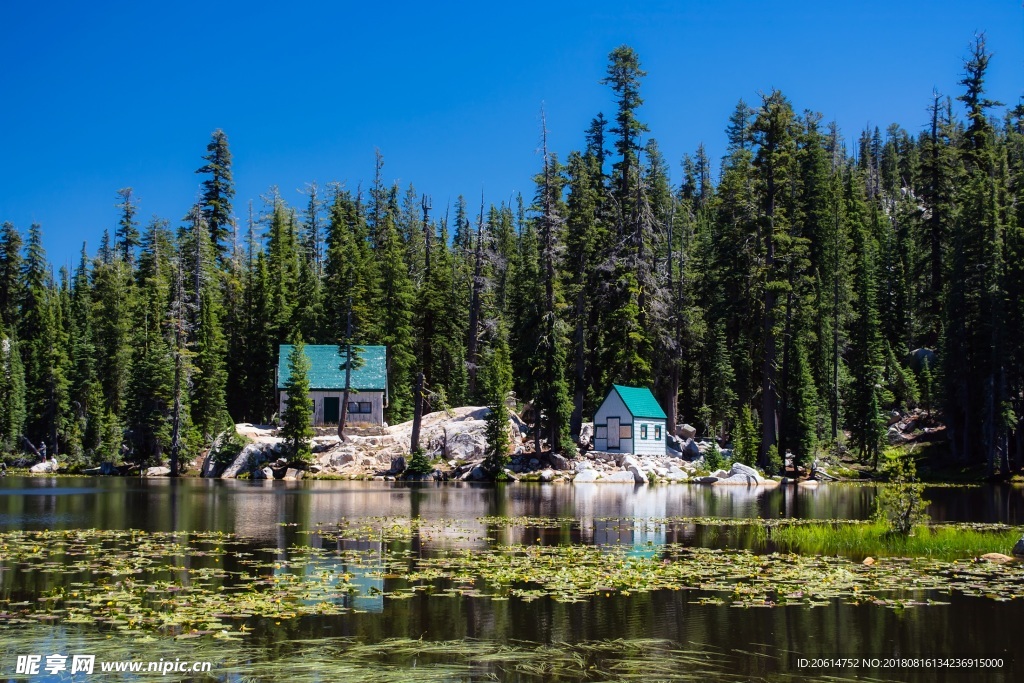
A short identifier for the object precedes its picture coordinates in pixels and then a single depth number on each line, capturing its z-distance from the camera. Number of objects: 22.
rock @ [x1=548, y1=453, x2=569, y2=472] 55.69
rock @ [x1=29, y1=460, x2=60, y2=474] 66.81
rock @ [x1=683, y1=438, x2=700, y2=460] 61.44
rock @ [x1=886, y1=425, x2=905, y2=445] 63.53
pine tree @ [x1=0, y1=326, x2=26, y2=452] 70.75
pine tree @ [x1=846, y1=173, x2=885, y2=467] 59.31
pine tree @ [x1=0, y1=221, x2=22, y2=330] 85.12
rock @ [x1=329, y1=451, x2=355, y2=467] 57.50
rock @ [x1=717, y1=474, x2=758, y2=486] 51.62
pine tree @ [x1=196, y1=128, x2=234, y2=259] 89.88
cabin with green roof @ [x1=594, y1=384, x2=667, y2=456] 57.94
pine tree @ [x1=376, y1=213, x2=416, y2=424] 68.75
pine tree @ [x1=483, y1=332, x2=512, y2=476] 53.75
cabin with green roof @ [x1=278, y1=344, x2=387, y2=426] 64.88
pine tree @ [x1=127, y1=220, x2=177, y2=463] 61.06
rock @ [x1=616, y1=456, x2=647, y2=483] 53.78
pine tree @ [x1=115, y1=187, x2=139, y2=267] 91.56
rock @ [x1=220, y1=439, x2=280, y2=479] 57.16
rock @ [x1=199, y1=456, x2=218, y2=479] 58.31
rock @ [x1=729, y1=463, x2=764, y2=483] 52.37
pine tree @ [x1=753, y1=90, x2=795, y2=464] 56.66
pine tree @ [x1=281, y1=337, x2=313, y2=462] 56.53
